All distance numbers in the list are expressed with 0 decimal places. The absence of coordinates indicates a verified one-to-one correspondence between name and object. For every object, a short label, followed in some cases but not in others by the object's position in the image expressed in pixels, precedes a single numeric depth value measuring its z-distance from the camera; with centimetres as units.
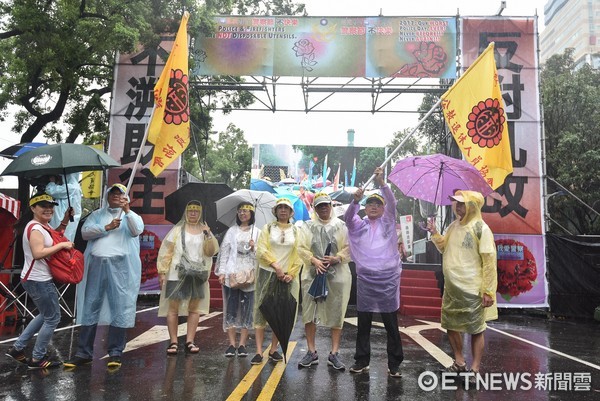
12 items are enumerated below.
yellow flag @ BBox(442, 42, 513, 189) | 605
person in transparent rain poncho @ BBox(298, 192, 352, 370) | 497
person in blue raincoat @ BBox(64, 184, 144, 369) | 497
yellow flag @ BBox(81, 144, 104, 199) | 1445
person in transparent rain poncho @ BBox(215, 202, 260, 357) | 545
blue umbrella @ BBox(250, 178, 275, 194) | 2392
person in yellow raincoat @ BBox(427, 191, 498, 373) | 458
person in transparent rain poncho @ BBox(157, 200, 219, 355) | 550
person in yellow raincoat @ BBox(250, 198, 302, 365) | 510
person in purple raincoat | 477
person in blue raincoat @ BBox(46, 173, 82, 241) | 649
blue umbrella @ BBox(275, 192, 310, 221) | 1669
